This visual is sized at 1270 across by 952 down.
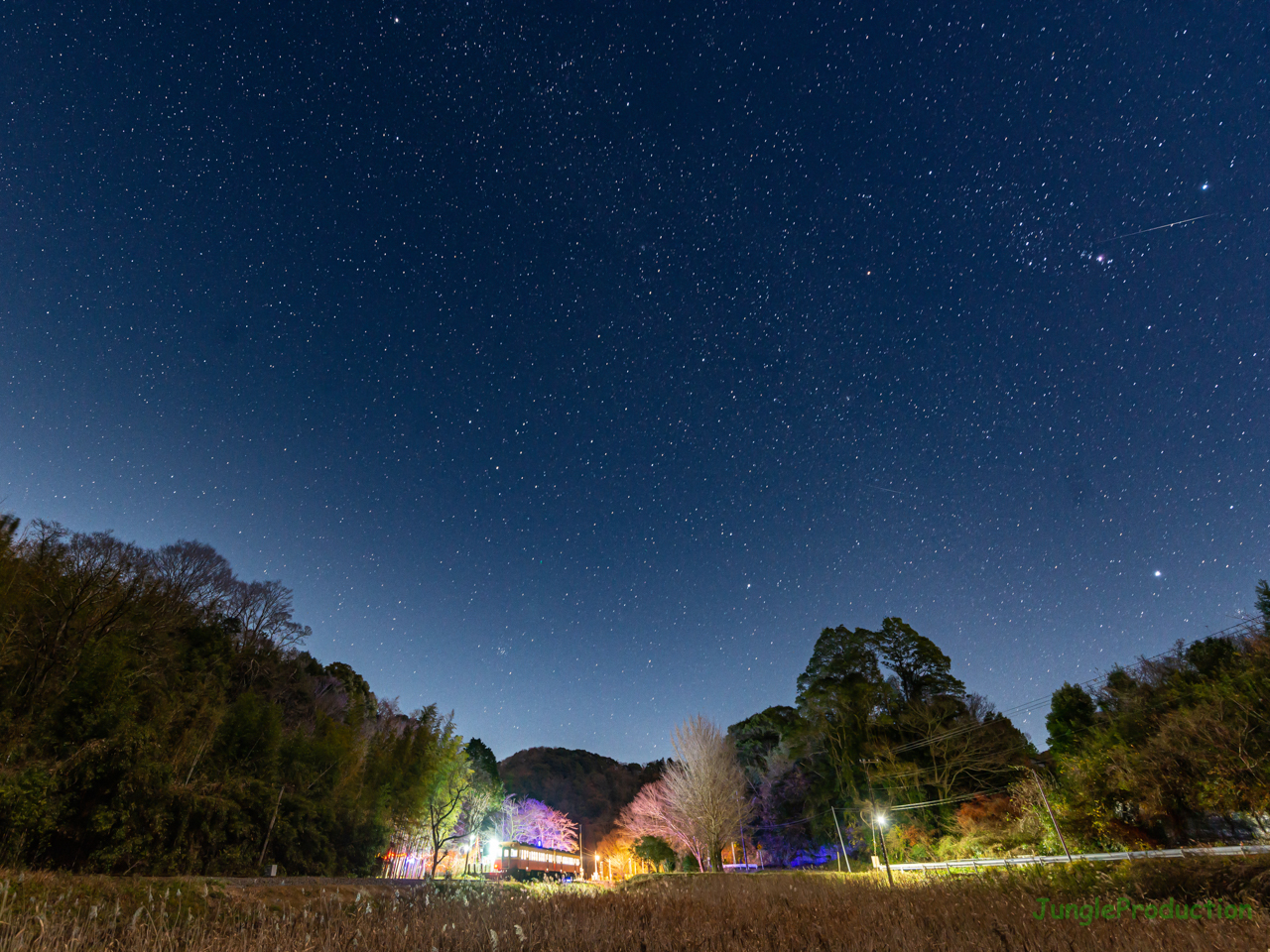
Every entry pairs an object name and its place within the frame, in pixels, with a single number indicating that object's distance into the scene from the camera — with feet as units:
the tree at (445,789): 104.94
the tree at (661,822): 126.93
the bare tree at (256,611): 118.21
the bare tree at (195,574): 104.99
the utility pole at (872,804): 98.92
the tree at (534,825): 196.54
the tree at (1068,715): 97.99
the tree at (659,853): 154.71
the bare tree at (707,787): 110.22
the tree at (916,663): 119.14
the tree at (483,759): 166.78
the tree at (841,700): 119.03
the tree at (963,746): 102.94
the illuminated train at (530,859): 176.45
